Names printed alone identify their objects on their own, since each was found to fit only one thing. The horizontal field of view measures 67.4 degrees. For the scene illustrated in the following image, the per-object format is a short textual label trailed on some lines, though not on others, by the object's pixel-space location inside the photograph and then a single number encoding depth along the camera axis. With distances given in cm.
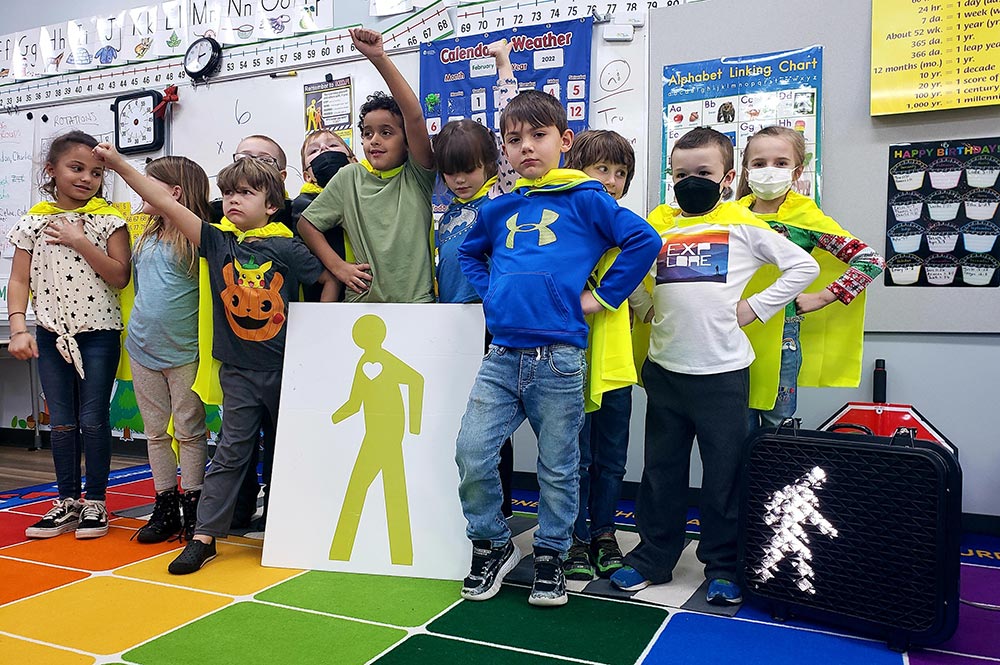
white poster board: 185
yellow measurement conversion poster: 229
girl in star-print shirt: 227
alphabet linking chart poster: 253
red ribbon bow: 366
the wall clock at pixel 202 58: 357
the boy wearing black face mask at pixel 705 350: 171
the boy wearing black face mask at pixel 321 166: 207
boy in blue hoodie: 166
